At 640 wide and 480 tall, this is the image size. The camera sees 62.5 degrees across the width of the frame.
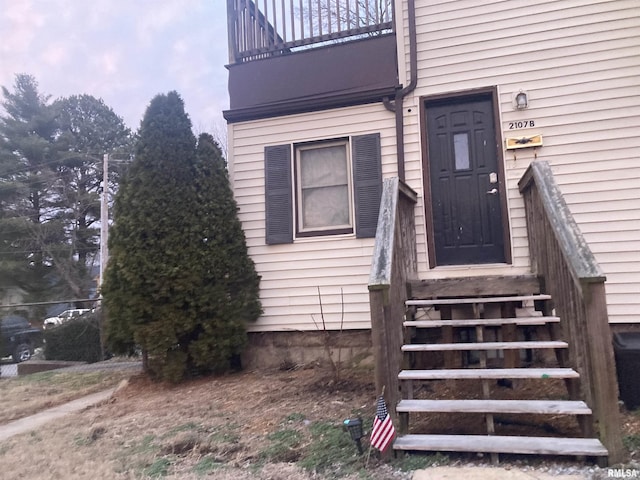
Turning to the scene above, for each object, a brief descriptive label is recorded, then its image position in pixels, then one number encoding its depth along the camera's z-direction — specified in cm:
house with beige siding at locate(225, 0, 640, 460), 523
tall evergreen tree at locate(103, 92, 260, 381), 584
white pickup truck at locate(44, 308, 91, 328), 1916
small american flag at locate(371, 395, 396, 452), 329
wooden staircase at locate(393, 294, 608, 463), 319
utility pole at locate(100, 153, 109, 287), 1820
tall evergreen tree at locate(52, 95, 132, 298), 2834
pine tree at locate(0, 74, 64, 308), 2638
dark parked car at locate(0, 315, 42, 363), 1412
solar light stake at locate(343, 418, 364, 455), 331
